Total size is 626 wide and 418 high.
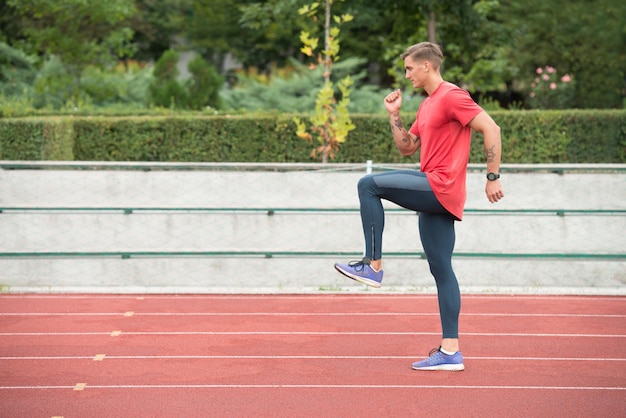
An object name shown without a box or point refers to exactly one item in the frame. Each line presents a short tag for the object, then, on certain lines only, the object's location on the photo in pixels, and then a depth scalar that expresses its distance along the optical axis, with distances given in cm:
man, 623
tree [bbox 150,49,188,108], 2416
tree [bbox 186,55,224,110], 2430
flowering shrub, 2725
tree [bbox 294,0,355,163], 1611
